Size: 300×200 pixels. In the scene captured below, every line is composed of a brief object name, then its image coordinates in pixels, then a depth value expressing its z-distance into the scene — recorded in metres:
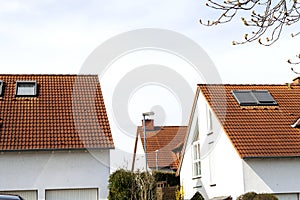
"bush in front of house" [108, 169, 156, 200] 20.28
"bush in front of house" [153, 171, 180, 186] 31.84
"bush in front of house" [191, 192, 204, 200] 22.20
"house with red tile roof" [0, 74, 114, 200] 20.58
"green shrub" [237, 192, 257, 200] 18.14
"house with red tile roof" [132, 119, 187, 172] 40.81
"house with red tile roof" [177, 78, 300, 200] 21.52
